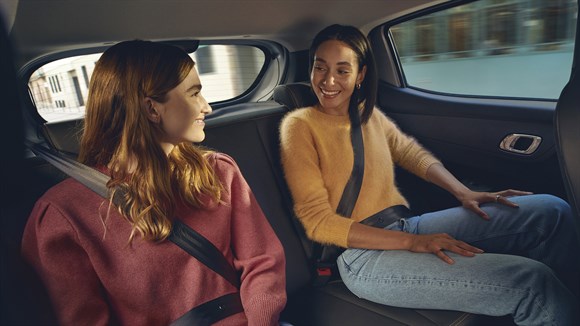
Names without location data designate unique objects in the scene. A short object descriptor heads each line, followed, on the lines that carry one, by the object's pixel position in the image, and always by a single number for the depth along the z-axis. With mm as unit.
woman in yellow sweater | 1169
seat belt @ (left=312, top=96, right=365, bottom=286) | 1501
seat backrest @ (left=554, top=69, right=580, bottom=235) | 946
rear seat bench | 1245
